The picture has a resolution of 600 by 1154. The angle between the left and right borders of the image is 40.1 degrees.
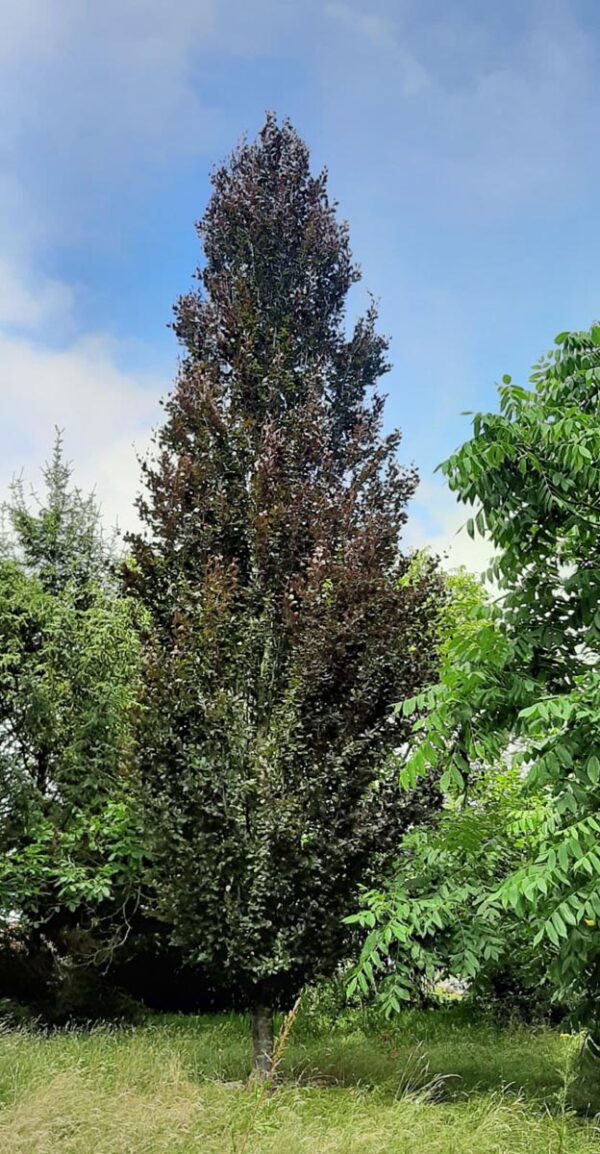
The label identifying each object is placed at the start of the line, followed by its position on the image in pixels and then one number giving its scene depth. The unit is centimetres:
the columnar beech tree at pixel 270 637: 674
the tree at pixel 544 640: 523
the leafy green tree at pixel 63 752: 1031
